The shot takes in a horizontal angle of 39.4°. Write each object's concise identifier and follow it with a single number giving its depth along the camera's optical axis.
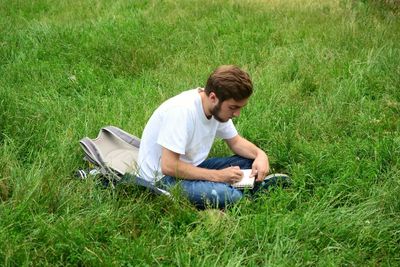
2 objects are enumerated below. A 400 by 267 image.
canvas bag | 3.75
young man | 3.53
